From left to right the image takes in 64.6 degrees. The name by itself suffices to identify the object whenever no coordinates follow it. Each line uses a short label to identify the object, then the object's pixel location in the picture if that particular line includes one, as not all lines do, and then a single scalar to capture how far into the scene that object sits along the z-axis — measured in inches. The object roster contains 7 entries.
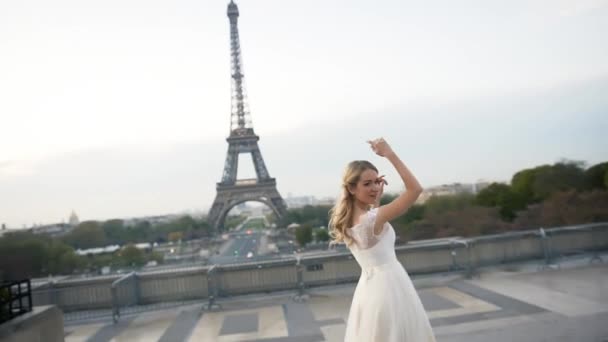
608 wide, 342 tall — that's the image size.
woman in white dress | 106.3
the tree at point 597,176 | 1184.5
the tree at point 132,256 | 1214.6
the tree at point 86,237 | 1672.0
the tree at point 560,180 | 1187.9
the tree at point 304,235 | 1521.9
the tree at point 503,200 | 1212.3
